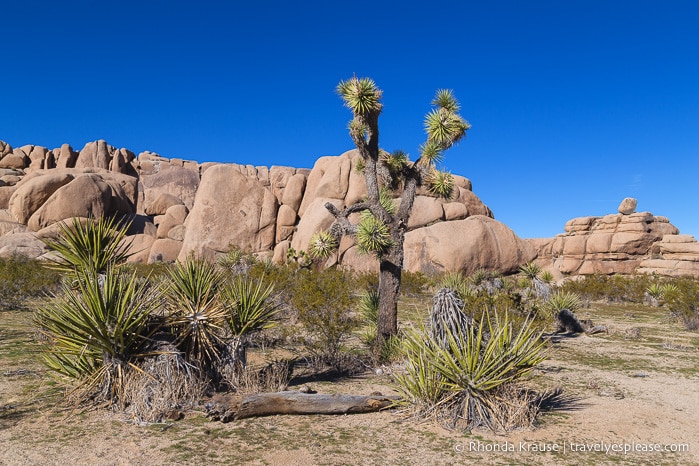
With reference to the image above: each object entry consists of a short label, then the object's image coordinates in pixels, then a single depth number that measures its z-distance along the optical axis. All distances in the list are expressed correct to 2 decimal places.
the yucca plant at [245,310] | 7.88
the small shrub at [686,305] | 16.48
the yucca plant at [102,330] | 6.37
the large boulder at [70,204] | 37.78
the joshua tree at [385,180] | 10.44
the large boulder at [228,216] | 35.25
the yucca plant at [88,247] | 8.29
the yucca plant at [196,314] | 7.25
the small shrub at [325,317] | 9.98
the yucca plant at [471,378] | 6.29
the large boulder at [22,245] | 32.69
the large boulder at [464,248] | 31.30
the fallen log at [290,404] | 6.50
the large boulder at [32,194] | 38.38
